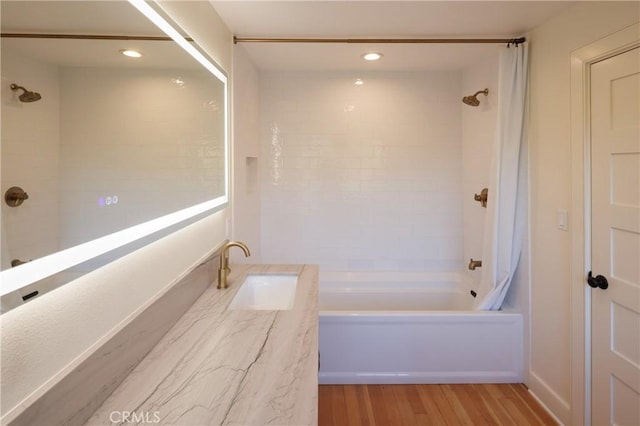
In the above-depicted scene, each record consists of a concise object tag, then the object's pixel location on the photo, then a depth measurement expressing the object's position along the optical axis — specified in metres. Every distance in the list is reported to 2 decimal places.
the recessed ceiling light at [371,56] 2.94
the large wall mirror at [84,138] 0.70
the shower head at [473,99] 2.95
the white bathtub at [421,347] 2.54
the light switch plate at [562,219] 2.10
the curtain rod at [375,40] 2.45
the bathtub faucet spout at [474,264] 2.87
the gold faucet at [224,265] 1.83
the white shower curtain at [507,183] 2.43
